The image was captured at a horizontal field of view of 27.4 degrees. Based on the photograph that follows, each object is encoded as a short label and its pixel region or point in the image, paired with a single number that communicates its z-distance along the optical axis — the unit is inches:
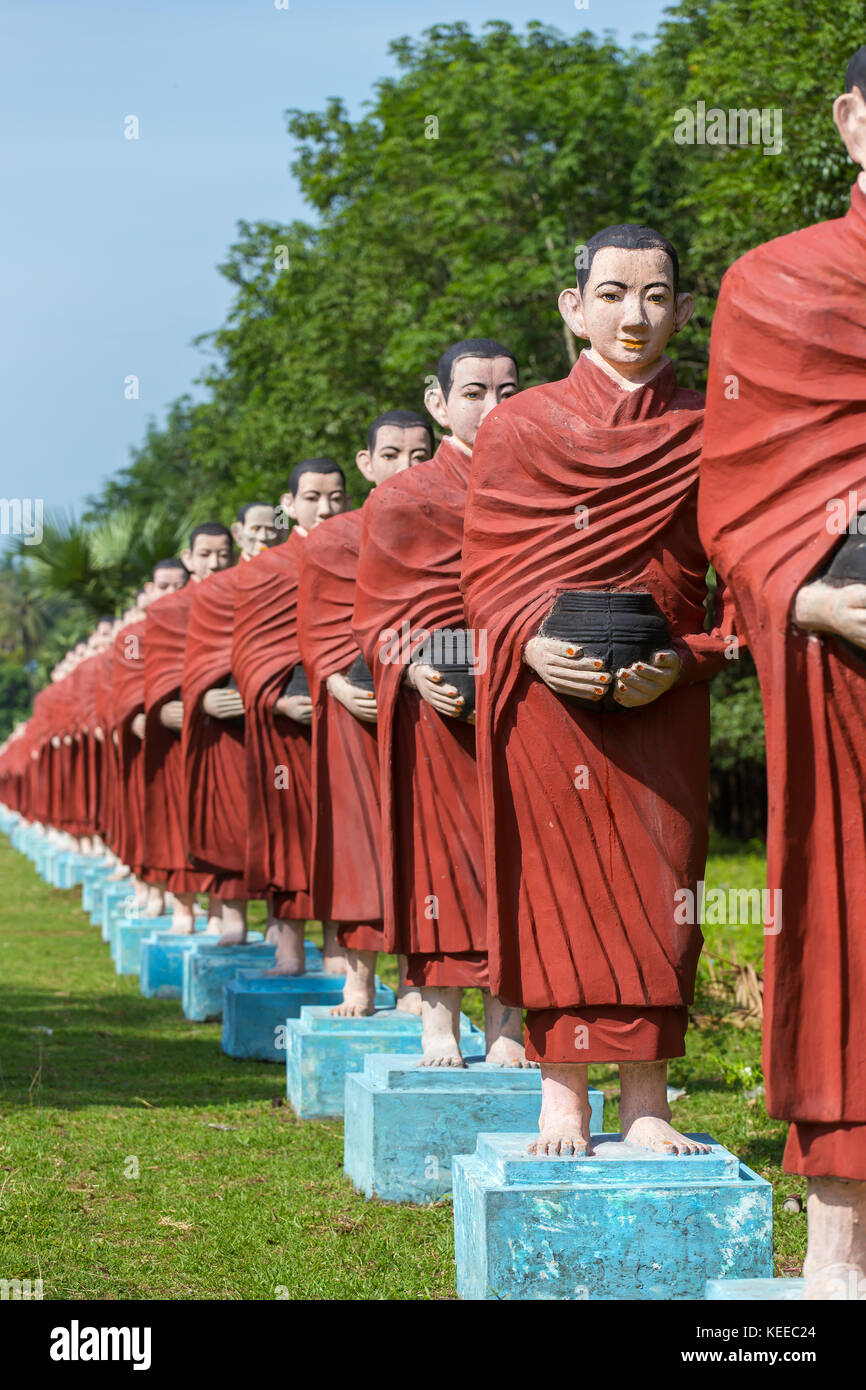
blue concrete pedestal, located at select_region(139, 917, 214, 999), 468.4
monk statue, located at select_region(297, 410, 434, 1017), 291.4
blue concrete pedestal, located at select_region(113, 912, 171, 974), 520.4
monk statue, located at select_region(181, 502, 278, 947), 405.7
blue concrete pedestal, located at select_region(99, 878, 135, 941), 611.2
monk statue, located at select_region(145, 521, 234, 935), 455.8
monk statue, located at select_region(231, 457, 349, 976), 354.9
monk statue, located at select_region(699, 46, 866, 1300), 134.6
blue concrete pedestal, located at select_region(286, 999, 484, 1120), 292.7
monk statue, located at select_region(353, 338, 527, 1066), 240.7
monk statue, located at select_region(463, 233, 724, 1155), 182.5
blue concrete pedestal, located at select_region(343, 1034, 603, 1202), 236.2
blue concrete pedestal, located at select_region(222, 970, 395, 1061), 350.0
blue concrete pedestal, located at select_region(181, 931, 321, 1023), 410.9
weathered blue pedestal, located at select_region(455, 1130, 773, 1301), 176.6
